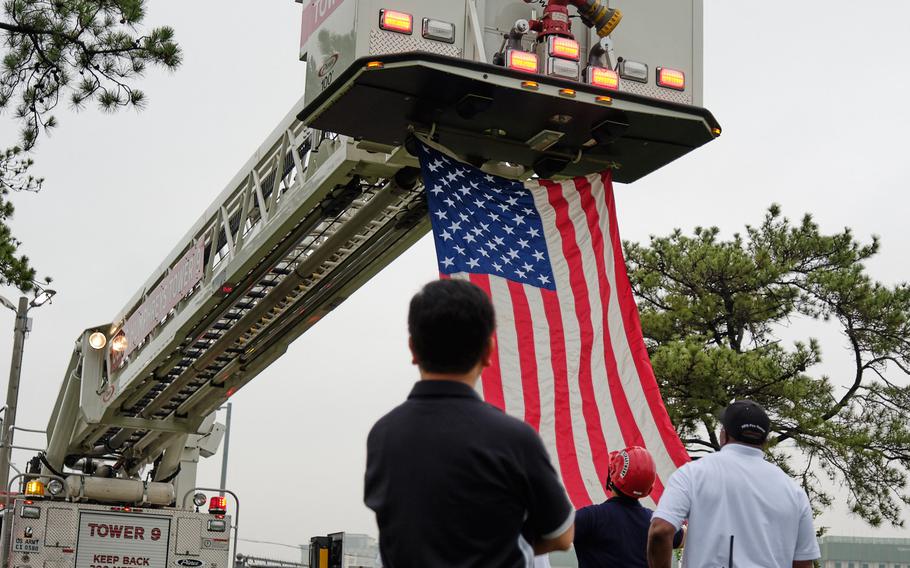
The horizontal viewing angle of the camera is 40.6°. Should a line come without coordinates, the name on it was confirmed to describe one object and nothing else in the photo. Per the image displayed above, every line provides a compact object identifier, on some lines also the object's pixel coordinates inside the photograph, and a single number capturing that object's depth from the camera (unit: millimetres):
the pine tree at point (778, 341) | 19844
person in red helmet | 5207
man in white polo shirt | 4883
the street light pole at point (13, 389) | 18594
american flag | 8102
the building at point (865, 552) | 38250
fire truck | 8430
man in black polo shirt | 2809
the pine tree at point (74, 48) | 10102
